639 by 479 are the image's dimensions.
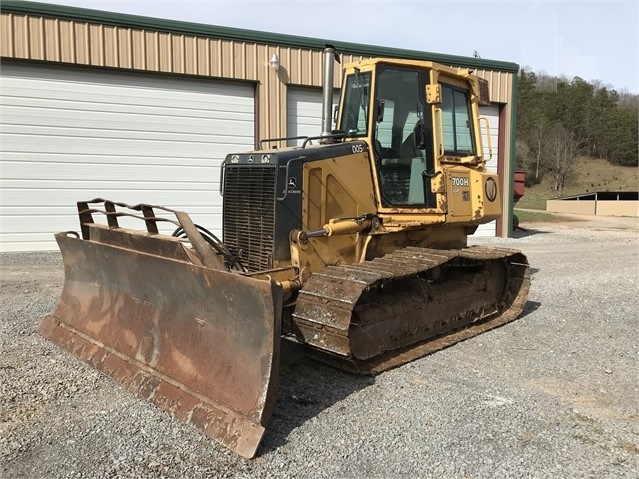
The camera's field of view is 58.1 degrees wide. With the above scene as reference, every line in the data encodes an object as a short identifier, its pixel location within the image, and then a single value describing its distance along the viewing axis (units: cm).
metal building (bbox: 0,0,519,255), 1098
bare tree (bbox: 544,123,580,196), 5659
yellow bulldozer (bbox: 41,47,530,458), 404
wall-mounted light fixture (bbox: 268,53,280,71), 1252
